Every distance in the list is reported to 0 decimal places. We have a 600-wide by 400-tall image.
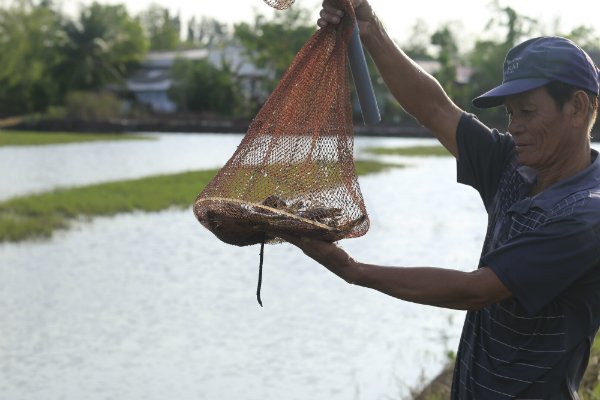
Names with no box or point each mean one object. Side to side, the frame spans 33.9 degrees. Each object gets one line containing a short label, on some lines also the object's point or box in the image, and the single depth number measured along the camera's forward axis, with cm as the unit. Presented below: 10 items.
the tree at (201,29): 12781
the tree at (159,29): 8825
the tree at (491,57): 3284
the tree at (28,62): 5688
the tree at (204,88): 5369
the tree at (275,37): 5067
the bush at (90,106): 4931
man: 204
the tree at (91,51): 5688
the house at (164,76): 5909
